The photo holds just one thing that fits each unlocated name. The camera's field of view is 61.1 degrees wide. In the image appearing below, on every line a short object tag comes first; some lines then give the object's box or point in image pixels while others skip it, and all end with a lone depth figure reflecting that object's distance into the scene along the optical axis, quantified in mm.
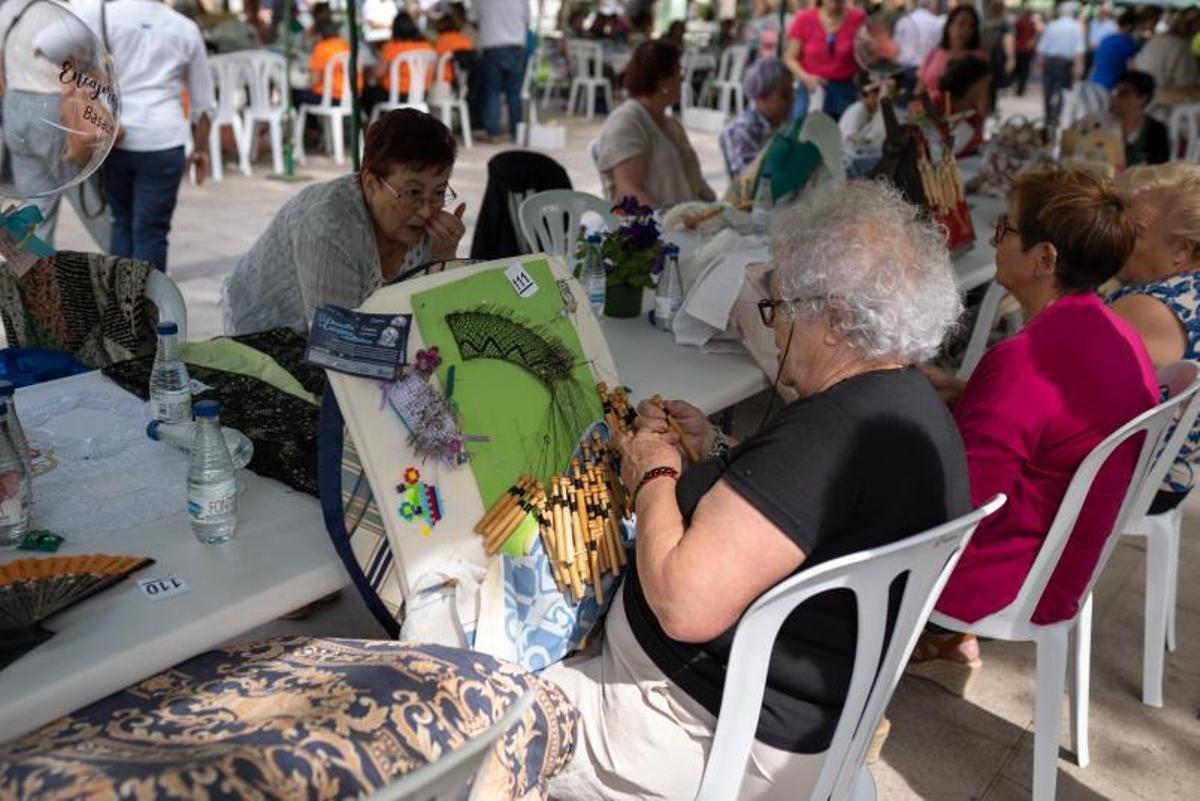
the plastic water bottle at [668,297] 2832
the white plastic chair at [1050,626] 2004
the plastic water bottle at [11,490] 1555
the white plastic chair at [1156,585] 2594
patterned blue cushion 1124
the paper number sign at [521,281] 1914
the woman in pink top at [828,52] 7785
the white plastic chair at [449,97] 9680
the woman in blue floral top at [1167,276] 2426
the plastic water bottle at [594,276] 2910
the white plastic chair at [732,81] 12602
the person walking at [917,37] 9859
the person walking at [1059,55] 12125
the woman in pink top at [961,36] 7270
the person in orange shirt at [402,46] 9266
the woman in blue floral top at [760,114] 5012
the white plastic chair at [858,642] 1401
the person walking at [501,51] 9836
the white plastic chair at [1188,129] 8195
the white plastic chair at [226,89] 8320
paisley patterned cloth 2594
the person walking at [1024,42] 15477
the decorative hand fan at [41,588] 1356
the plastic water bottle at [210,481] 1580
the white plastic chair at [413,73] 9141
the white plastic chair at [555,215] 3809
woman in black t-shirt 1460
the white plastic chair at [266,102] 8508
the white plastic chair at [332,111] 8852
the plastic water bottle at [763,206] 3768
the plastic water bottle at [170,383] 1996
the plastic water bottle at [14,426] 1578
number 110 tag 1483
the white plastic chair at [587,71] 12331
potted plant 2850
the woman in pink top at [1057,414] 1985
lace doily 1692
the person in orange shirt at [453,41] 9922
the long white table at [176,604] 1305
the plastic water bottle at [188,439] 1871
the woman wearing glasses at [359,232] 2580
